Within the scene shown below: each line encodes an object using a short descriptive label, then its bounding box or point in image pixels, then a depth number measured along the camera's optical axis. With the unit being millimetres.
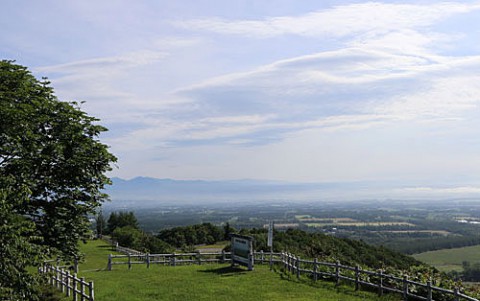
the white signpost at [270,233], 27811
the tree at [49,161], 17156
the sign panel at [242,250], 26984
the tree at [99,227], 81862
